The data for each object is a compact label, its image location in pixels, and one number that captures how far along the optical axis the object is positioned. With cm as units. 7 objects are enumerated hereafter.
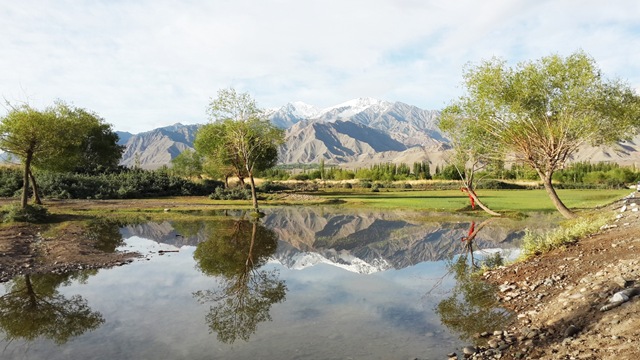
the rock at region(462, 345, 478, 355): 1027
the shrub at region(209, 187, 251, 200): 6694
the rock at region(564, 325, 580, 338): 988
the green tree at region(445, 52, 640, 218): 2714
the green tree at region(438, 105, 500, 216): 3431
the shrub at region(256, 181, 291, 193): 7986
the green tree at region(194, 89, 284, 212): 4591
